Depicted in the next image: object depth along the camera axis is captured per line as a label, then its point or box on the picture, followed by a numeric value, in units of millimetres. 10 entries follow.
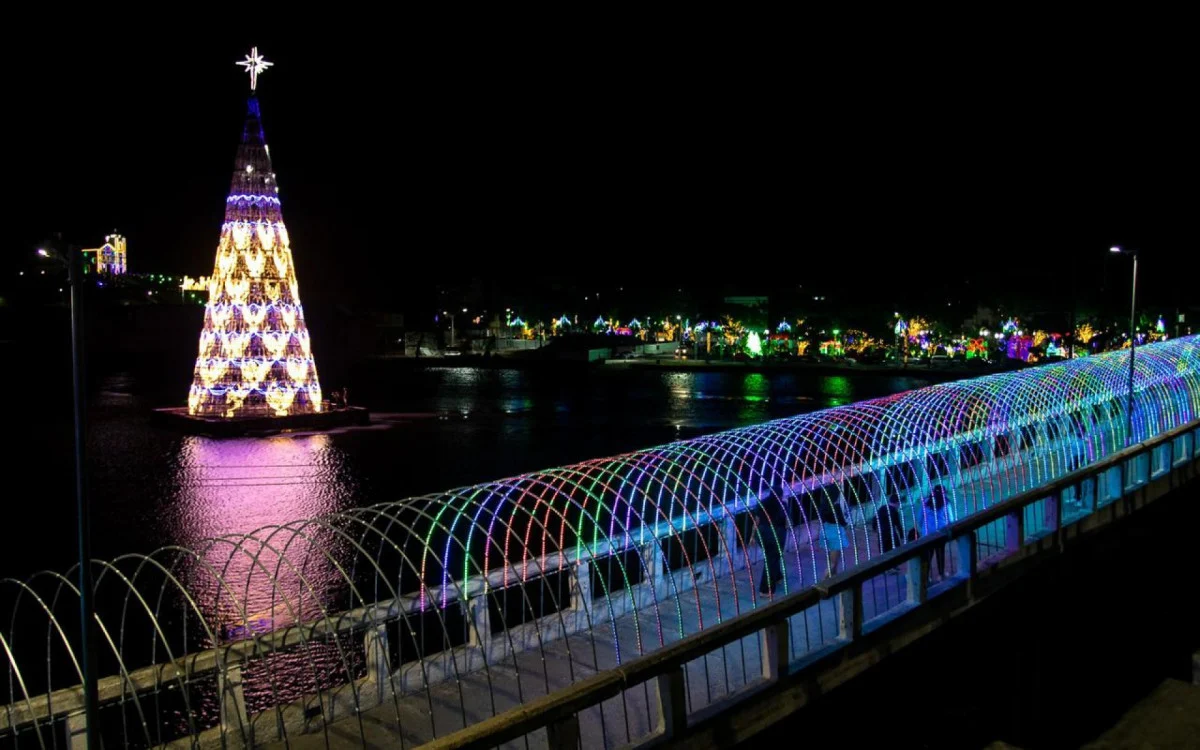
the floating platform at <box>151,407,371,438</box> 25766
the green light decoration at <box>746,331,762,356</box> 64312
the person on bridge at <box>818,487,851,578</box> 10273
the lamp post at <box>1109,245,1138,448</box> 16297
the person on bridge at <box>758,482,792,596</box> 9258
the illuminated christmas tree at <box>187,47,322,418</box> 25141
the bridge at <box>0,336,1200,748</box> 6348
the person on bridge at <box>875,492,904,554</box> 11157
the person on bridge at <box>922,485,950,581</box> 9727
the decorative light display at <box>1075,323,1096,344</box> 66994
